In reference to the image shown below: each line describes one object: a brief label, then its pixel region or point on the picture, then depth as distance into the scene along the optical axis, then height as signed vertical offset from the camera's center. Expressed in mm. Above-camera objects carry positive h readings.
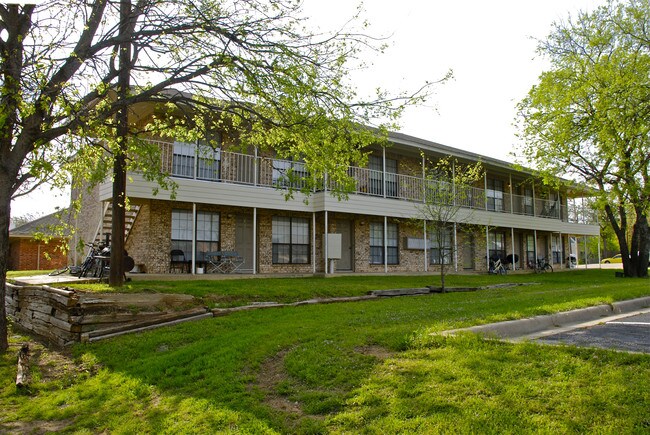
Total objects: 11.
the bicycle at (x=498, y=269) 24031 -693
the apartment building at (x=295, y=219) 15945 +1444
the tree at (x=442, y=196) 14562 +1815
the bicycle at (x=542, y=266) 27216 -619
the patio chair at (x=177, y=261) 15953 -202
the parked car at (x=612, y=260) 56597 -599
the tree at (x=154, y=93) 7848 +2969
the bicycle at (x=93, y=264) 13996 -247
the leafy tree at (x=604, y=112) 10930 +4088
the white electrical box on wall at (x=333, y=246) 17922 +339
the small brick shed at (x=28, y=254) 28281 +87
